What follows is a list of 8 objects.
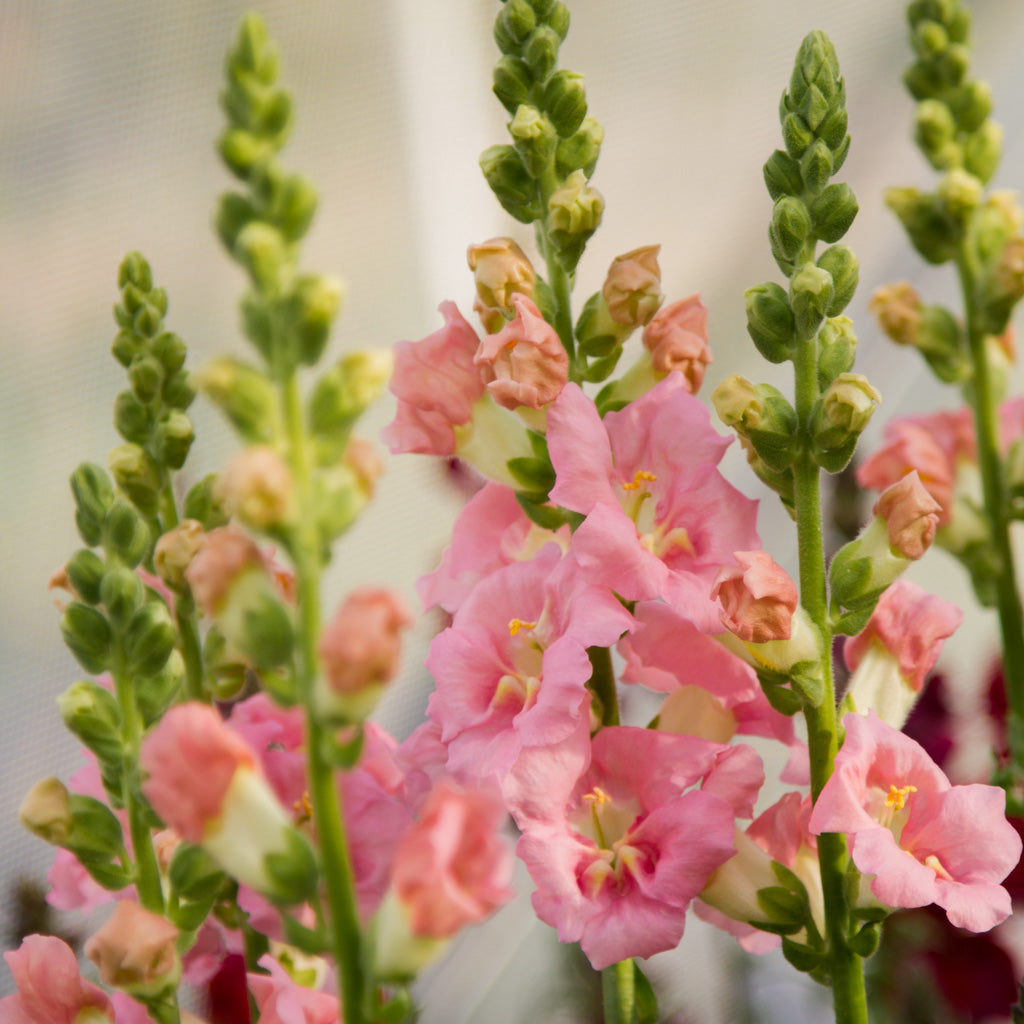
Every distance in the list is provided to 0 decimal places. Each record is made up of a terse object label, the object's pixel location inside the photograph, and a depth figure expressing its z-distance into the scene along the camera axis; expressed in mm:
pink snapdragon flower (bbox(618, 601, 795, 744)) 1084
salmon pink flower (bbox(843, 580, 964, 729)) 1102
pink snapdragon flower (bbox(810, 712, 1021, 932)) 1044
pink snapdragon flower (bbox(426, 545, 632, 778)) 1047
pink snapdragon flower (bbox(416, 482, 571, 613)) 1109
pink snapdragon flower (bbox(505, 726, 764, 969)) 1050
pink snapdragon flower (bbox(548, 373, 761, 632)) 1058
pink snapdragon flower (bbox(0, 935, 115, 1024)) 1039
